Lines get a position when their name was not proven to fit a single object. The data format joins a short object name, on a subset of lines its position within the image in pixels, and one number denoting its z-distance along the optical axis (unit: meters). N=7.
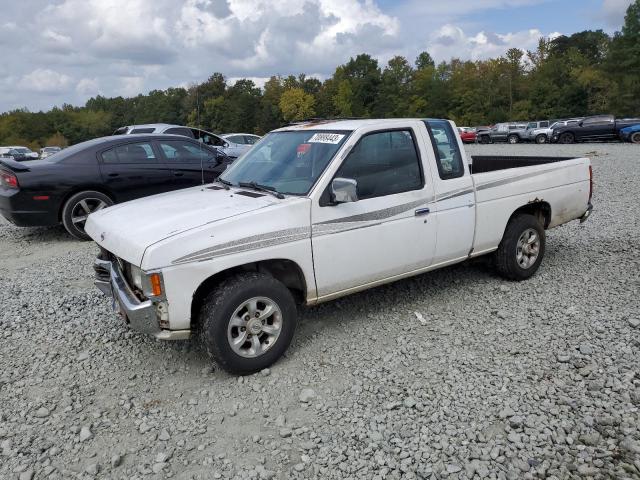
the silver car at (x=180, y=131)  15.25
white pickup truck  3.62
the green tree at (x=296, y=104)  84.81
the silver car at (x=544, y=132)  30.89
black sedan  7.87
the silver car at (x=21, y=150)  39.99
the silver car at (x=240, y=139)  17.96
